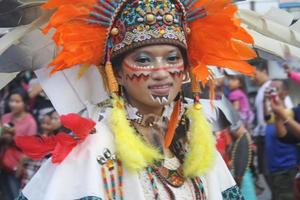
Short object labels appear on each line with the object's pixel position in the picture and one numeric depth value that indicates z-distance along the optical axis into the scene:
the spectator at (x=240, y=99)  11.96
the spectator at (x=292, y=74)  5.88
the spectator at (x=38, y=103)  9.82
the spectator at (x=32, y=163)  8.81
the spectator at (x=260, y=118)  10.68
